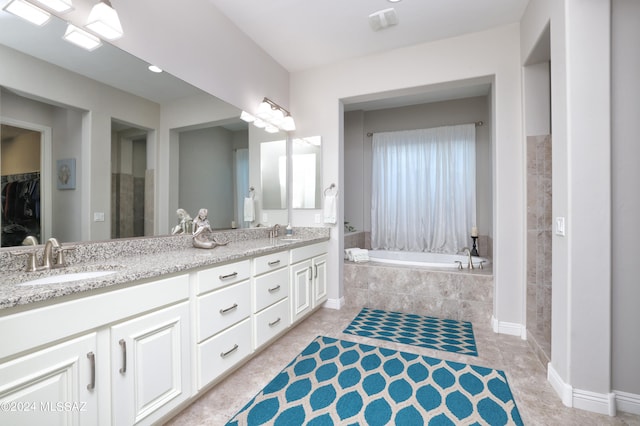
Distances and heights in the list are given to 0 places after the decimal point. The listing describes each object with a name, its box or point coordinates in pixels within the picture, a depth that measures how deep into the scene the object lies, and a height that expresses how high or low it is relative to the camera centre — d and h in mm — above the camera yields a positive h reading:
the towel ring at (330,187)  3211 +271
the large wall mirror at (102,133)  1379 +469
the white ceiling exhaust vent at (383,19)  2398 +1629
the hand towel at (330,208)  3172 +41
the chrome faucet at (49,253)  1363 -187
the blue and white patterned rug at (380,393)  1524 -1069
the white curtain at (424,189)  4098 +327
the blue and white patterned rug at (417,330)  2373 -1071
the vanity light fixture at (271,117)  2895 +985
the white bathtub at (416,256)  4008 -636
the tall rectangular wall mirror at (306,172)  3293 +455
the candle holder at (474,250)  3777 -501
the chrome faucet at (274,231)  3092 -200
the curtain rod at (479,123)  4051 +1216
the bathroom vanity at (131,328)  945 -496
